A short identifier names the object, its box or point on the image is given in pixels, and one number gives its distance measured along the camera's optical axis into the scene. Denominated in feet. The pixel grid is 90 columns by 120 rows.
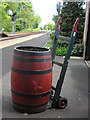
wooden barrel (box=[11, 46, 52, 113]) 5.78
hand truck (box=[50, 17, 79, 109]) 6.48
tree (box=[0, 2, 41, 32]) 78.13
